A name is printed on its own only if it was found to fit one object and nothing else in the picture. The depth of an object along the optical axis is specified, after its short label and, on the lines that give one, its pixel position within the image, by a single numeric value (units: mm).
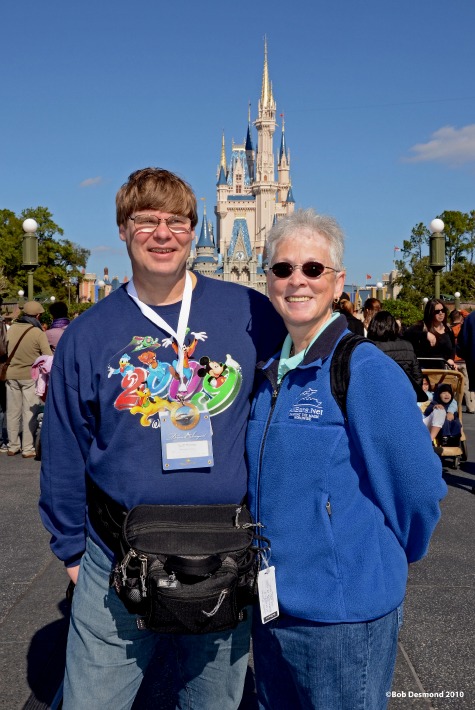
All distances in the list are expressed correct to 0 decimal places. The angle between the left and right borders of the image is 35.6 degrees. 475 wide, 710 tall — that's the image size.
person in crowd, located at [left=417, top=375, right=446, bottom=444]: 7328
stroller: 7574
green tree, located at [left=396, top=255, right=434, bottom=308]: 49531
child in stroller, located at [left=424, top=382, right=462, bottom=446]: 7547
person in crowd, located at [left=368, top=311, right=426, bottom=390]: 6340
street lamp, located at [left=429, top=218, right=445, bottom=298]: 13859
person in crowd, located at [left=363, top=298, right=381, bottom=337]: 7913
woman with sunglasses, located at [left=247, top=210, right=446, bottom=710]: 1938
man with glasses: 2197
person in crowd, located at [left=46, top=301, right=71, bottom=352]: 8812
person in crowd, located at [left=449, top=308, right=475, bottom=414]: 12281
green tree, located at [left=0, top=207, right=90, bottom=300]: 55000
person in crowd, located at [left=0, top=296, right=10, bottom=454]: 8625
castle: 101250
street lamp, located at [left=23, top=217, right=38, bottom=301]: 12375
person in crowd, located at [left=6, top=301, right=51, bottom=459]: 8633
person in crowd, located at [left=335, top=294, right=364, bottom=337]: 6672
